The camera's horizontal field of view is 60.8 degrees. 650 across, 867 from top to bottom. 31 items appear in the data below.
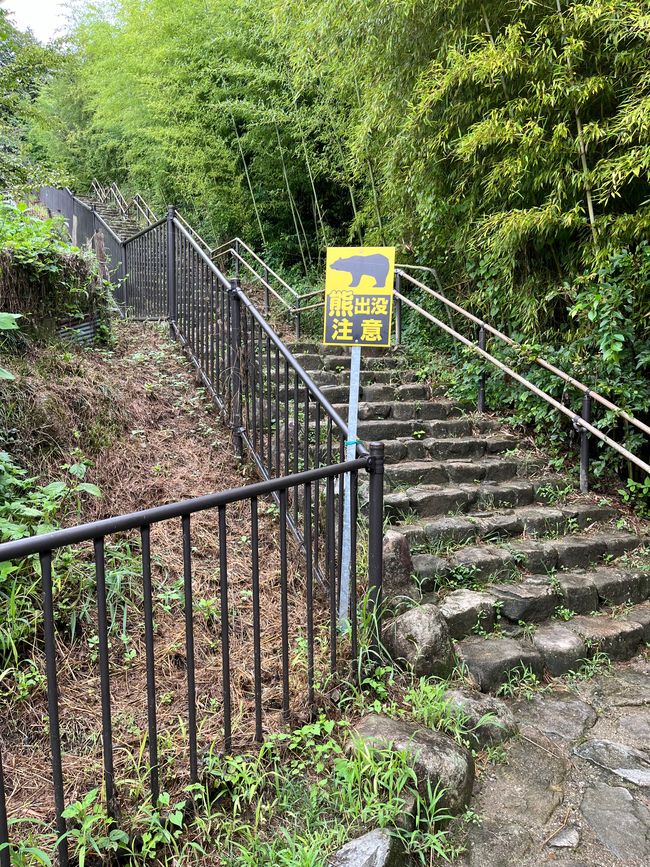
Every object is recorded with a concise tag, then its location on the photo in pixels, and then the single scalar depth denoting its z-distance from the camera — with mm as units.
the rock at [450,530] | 3195
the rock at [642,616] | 2943
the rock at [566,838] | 1709
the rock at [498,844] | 1646
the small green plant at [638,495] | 3727
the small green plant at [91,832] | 1381
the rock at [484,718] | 2117
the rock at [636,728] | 2221
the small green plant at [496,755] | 2049
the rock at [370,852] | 1462
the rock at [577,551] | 3274
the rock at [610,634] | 2783
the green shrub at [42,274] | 3213
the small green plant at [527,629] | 2763
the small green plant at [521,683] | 2447
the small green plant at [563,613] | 2959
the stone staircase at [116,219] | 11859
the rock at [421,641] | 2311
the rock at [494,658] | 2447
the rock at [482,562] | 3021
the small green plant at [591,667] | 2635
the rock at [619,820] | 1693
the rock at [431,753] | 1768
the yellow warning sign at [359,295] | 2354
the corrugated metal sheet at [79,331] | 3603
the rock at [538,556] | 3184
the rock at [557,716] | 2250
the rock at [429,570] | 2908
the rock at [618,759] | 2029
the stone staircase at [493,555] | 2609
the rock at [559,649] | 2629
